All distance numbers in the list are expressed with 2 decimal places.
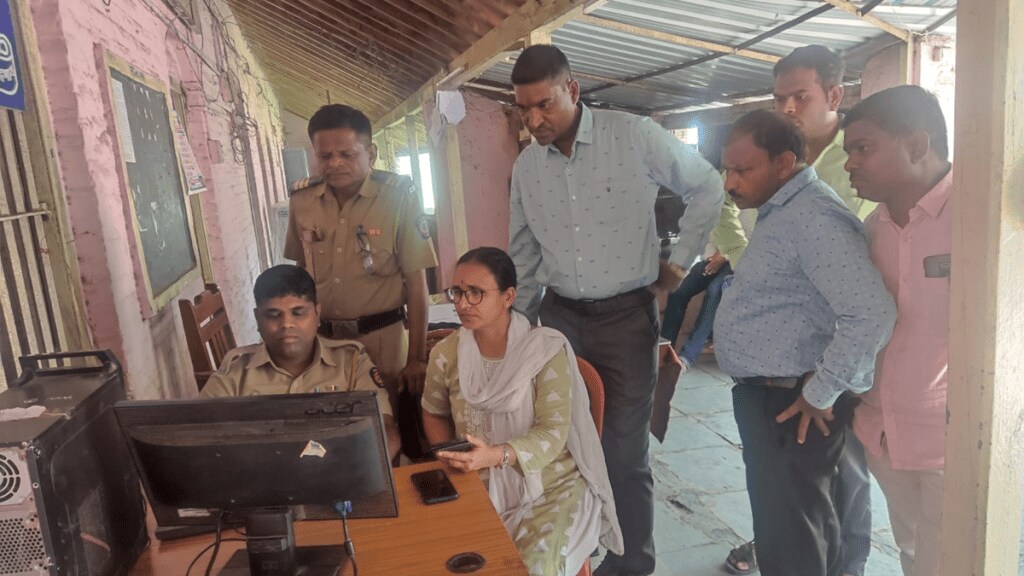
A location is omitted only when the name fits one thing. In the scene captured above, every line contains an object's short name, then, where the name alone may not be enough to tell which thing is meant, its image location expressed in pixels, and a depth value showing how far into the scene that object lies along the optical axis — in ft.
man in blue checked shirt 5.02
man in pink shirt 4.90
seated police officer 6.23
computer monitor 3.61
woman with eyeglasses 5.53
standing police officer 8.10
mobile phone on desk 4.73
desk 4.05
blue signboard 5.35
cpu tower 3.29
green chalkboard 8.21
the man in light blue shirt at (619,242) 7.25
